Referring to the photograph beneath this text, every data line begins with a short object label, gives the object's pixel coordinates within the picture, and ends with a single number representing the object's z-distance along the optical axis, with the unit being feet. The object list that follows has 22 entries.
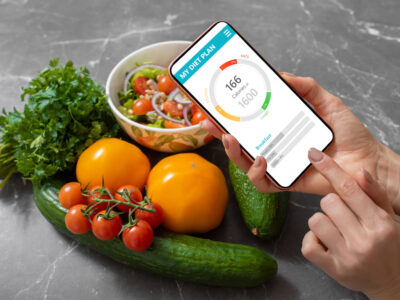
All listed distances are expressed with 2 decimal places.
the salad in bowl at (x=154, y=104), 1.87
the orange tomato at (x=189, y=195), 1.75
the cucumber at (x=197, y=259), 1.66
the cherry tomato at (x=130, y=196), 1.72
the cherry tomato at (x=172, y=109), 1.98
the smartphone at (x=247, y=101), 1.58
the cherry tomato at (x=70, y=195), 1.73
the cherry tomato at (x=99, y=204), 1.72
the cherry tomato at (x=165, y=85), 2.01
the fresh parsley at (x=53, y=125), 1.83
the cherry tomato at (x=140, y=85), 2.02
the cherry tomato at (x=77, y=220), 1.67
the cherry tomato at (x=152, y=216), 1.69
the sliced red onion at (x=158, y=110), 1.96
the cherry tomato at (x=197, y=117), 1.91
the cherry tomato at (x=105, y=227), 1.64
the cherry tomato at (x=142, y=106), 1.96
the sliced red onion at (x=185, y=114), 1.95
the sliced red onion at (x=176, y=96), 2.01
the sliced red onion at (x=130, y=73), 2.03
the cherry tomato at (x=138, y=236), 1.63
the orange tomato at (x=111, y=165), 1.81
